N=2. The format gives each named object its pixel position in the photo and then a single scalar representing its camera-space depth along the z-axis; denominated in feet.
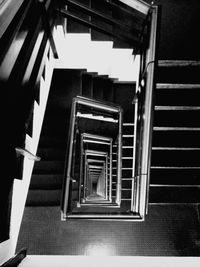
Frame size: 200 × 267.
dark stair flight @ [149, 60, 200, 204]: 8.64
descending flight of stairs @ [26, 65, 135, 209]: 11.87
